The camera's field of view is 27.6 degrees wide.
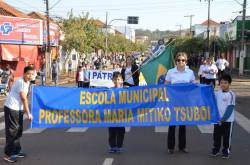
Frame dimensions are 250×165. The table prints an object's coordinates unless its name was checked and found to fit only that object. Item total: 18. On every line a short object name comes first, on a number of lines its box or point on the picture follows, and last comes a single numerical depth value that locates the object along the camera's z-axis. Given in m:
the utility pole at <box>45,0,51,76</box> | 35.91
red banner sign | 38.09
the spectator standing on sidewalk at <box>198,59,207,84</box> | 20.47
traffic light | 63.62
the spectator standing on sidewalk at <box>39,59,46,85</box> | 30.78
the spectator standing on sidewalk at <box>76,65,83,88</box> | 22.54
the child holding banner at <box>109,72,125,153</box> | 9.37
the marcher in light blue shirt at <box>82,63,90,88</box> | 22.32
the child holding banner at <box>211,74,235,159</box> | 8.92
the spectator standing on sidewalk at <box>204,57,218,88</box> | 20.25
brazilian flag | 11.29
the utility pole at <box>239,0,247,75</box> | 40.44
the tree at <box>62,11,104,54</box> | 47.97
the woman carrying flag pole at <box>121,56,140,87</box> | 16.47
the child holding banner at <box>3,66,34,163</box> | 8.61
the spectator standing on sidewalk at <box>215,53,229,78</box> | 27.52
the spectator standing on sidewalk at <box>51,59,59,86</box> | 33.16
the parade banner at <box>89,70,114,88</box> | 16.94
